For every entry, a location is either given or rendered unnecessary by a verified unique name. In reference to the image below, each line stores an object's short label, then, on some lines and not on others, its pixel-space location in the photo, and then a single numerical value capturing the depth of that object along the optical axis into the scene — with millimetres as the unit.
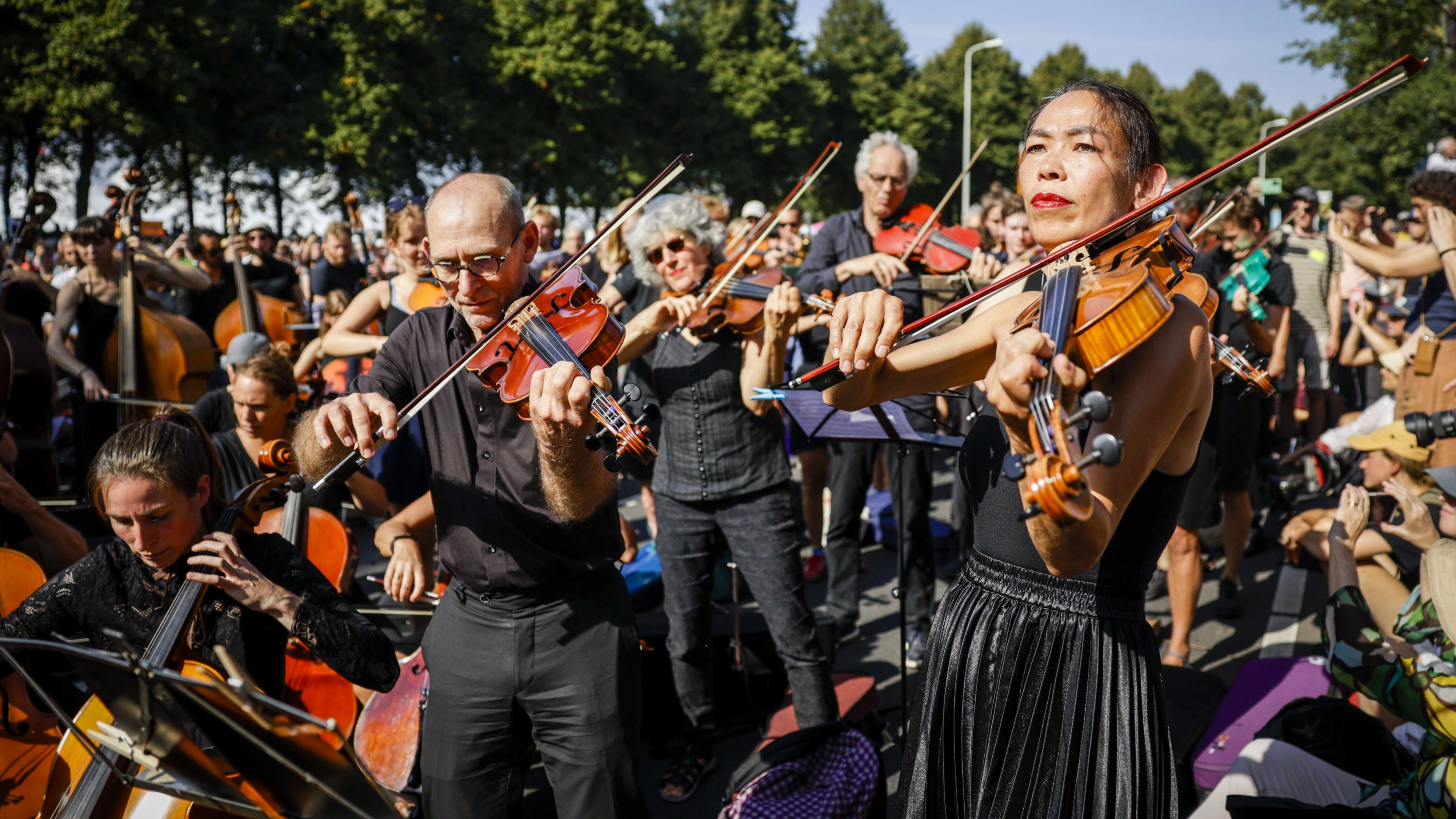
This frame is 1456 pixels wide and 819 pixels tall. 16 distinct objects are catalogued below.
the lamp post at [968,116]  21797
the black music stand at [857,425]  3158
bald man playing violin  2164
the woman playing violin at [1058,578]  1468
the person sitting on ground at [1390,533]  3473
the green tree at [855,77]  35719
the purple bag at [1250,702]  3158
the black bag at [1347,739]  2932
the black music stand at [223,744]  1378
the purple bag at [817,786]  2961
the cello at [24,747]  2449
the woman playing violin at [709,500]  3352
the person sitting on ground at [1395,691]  2311
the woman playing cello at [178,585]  2301
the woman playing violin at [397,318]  4270
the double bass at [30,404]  5254
